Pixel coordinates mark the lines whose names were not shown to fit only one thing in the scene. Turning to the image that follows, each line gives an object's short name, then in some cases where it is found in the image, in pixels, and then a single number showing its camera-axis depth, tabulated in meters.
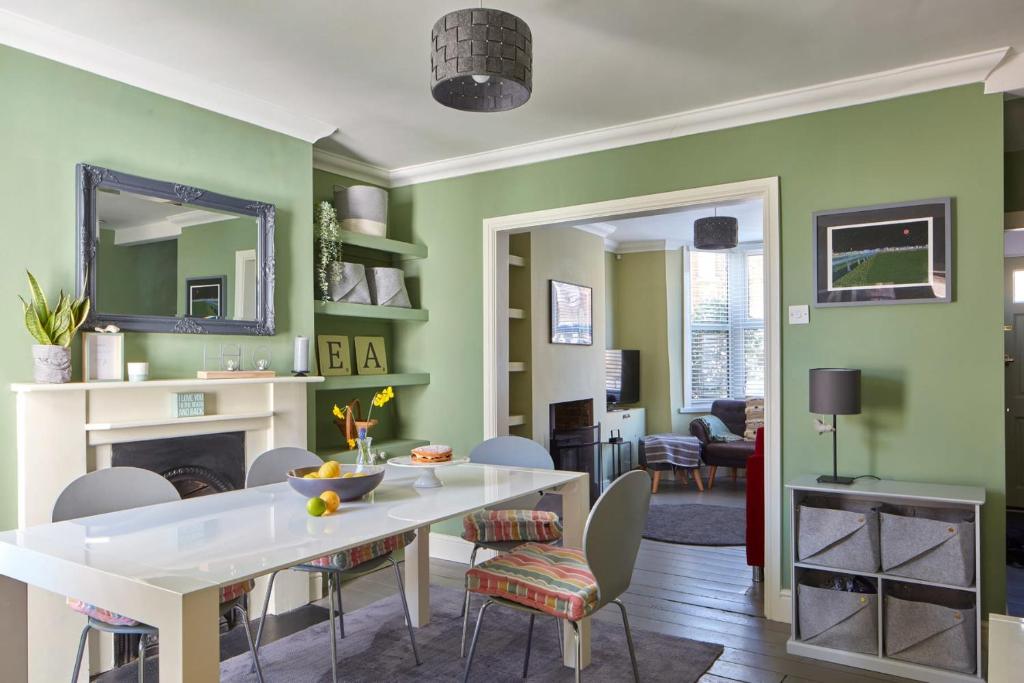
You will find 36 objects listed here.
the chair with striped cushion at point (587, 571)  2.15
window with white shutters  7.84
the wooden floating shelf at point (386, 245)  4.29
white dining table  1.44
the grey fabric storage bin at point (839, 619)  2.90
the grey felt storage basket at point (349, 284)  4.21
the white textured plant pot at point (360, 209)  4.43
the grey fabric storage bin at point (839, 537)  2.91
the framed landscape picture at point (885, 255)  3.13
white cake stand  2.57
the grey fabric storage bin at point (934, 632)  2.71
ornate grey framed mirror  2.95
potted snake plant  2.69
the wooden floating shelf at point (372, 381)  4.16
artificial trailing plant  4.08
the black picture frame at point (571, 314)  5.82
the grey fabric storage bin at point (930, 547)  2.73
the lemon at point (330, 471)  2.31
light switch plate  3.42
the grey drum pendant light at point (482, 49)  2.01
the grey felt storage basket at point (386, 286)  4.52
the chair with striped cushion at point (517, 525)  3.15
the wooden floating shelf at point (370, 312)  4.10
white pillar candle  3.72
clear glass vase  2.64
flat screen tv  7.47
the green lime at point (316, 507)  2.07
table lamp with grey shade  3.05
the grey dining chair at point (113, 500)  2.13
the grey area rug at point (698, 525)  4.92
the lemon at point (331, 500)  2.12
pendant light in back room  5.87
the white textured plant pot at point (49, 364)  2.70
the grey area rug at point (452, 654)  2.82
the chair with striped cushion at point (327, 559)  2.71
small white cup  3.02
